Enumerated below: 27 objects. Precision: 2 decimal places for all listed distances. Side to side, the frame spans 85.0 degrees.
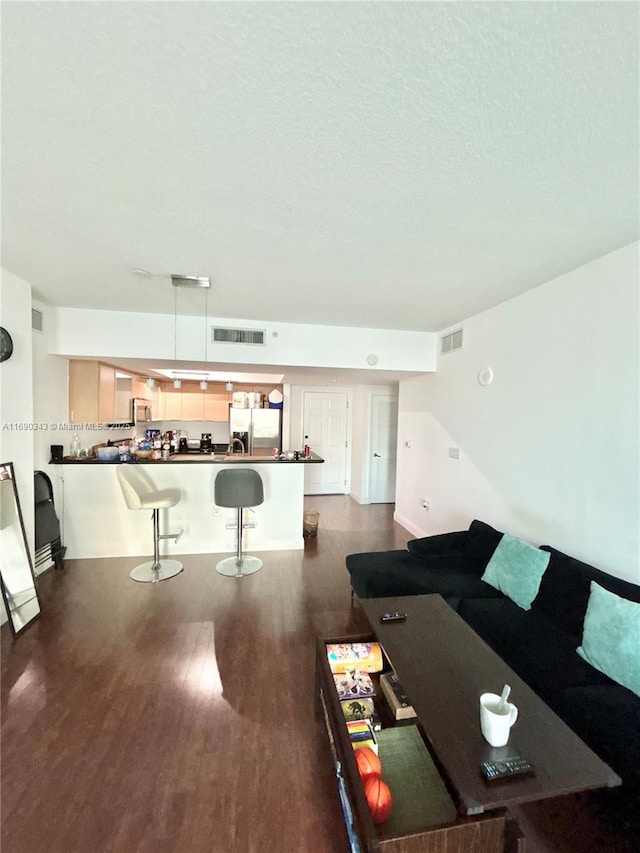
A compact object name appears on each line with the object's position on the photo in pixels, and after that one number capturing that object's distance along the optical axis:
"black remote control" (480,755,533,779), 1.12
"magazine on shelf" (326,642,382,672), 1.82
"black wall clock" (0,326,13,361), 2.58
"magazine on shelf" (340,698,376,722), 1.60
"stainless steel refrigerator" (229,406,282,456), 6.45
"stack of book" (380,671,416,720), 1.62
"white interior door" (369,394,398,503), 6.55
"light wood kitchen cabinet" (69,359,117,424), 4.09
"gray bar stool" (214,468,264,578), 3.54
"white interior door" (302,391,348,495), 7.00
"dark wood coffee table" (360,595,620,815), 1.09
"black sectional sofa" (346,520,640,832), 1.40
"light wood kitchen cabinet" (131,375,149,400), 5.56
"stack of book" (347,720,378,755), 1.47
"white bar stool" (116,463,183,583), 3.37
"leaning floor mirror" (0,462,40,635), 2.57
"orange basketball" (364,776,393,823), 1.19
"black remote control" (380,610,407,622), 1.92
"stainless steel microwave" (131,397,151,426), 5.51
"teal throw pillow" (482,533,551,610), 2.30
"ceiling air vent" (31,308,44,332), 3.34
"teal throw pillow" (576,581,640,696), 1.63
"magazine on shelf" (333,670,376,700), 1.70
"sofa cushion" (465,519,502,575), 2.80
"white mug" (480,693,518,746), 1.21
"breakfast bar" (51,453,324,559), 3.83
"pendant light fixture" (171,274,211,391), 2.78
